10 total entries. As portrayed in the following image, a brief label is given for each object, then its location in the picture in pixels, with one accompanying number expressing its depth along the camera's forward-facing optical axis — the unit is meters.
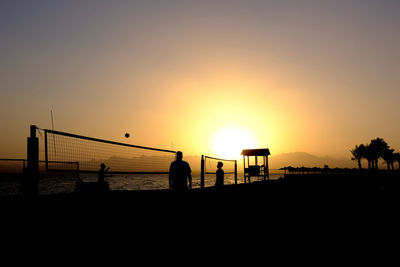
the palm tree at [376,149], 90.86
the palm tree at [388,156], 101.20
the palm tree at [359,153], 97.12
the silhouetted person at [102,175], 13.69
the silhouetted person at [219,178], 15.52
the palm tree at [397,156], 109.01
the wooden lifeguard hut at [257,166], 31.55
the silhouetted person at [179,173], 9.80
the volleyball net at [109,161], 9.68
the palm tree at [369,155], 91.14
